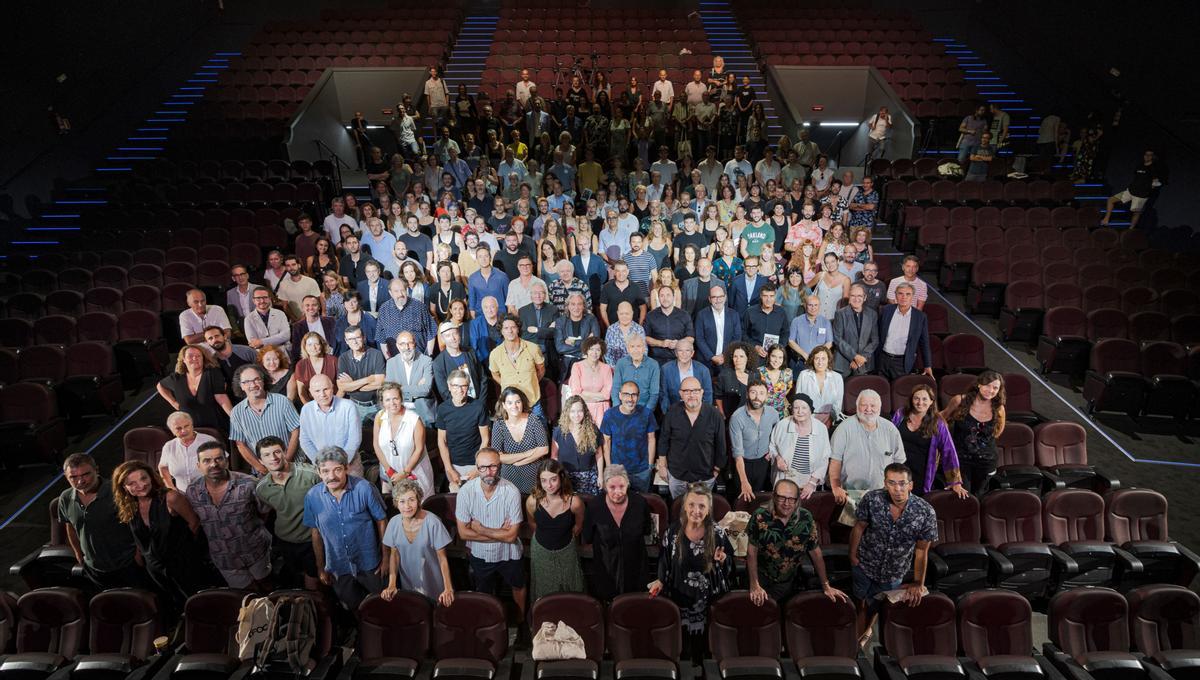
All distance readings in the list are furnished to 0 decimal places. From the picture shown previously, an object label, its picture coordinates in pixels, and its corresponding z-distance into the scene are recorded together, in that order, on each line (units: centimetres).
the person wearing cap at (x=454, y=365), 491
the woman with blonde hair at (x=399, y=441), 441
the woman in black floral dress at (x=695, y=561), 347
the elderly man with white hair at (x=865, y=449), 432
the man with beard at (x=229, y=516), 383
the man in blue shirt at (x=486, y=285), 633
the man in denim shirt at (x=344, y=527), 371
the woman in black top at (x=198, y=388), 495
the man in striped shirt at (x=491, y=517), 374
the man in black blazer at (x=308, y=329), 577
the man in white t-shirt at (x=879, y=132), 1077
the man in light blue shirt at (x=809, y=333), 566
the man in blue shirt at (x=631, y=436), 442
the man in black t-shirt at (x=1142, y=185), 924
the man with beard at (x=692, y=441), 440
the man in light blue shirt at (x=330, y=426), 447
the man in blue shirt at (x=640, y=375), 484
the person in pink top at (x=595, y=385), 485
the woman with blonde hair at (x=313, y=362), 508
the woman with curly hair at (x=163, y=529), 372
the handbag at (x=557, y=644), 343
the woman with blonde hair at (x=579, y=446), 424
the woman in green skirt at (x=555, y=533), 367
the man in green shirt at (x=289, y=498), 393
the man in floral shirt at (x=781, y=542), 362
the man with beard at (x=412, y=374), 514
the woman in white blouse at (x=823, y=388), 489
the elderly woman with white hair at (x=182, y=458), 432
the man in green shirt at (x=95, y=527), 383
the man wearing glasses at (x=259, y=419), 455
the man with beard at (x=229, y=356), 523
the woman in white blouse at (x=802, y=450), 438
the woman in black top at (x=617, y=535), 368
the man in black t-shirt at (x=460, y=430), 458
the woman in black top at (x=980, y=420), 443
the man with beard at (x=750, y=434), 451
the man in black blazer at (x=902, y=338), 577
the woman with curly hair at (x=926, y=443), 432
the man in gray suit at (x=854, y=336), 577
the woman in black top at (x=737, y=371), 491
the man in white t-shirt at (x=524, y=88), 1166
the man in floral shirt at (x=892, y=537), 360
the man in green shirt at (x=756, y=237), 732
